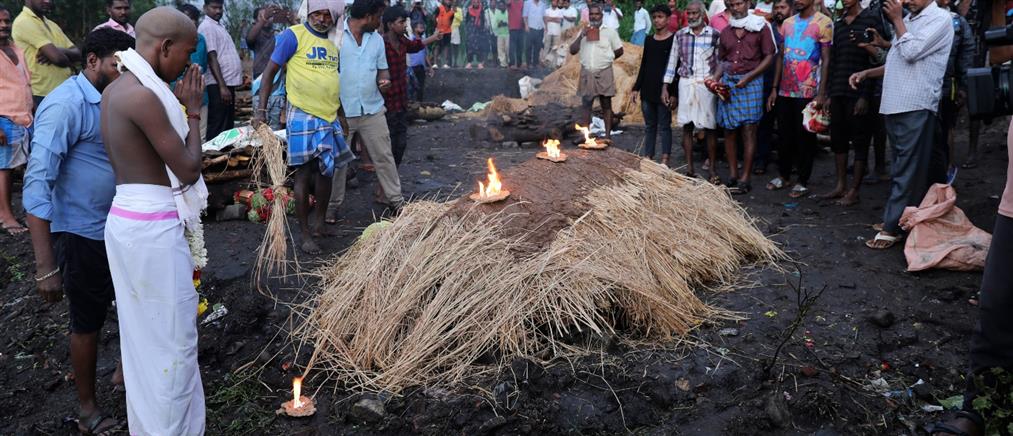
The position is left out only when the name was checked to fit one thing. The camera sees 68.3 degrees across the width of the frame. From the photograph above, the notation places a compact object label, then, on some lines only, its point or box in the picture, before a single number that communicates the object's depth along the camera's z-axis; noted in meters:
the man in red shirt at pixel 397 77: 7.56
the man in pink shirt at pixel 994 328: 3.02
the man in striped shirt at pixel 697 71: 7.78
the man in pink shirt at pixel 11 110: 6.42
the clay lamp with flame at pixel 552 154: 5.20
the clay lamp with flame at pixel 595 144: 5.69
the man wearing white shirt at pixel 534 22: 16.58
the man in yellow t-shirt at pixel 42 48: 7.12
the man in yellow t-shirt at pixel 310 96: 5.73
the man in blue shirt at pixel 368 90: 6.30
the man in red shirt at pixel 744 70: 7.29
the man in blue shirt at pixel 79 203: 3.31
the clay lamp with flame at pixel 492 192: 4.44
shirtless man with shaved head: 2.92
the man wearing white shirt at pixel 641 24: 14.46
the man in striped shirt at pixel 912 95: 5.29
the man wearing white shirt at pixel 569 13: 16.23
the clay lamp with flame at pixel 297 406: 3.62
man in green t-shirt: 16.67
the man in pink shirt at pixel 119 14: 6.95
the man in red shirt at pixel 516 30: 16.61
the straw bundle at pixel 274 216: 4.95
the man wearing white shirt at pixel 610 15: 11.71
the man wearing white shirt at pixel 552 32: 16.27
